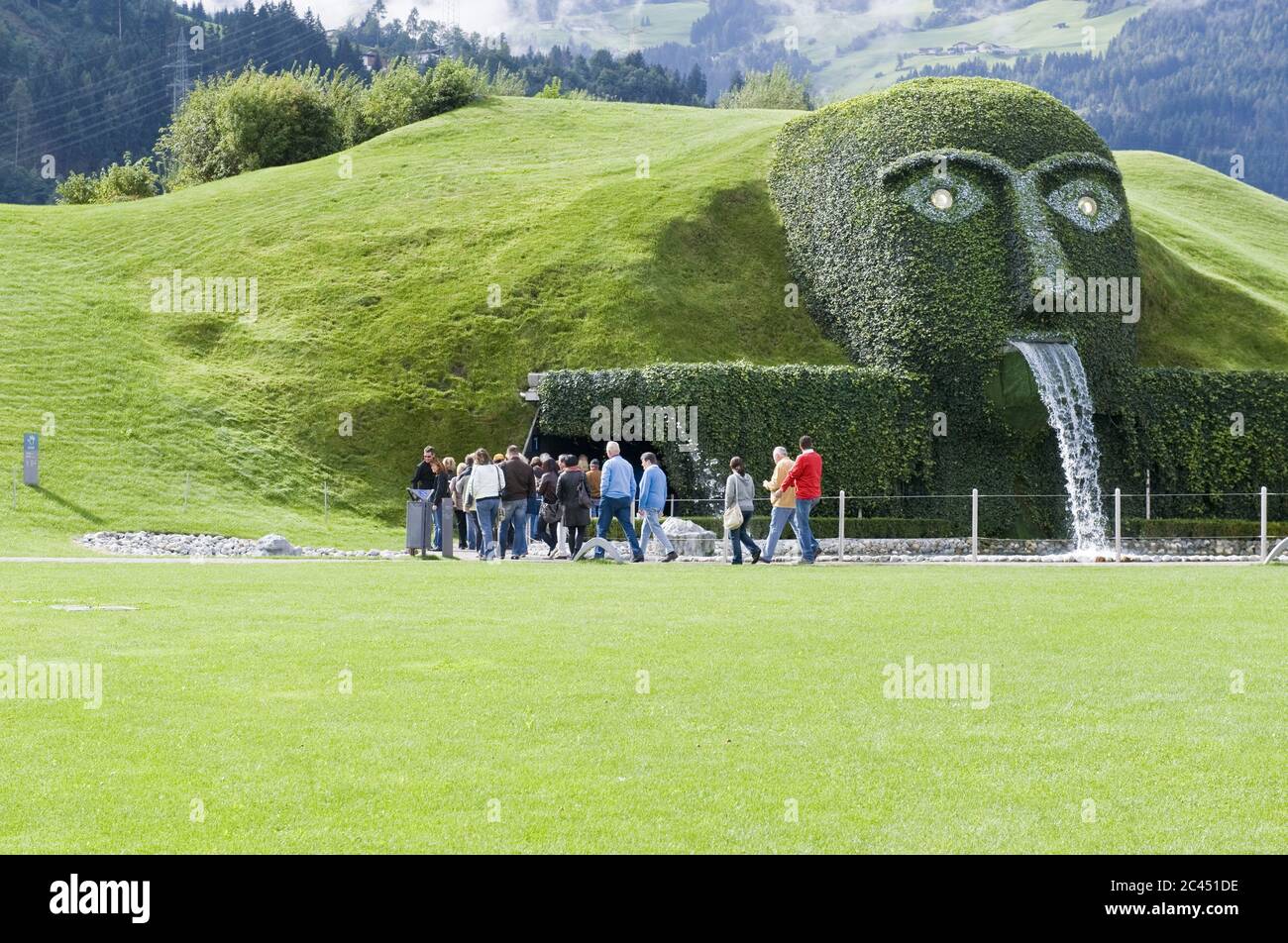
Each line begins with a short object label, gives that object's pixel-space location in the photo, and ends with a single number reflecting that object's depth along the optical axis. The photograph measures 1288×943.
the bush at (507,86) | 96.58
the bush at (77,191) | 70.81
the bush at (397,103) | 66.94
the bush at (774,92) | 107.31
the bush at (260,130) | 64.12
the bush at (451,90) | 66.88
